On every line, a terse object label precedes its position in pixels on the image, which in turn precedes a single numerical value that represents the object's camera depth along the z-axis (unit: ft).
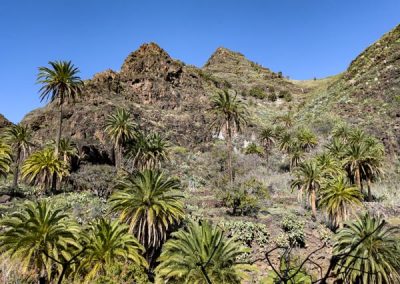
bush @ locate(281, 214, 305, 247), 121.77
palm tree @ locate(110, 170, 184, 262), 101.14
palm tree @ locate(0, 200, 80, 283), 81.20
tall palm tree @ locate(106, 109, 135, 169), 187.01
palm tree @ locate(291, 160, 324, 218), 140.87
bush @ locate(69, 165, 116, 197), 188.24
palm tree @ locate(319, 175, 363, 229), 124.06
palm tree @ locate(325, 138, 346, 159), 181.68
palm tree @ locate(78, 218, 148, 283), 84.38
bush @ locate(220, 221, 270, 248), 120.09
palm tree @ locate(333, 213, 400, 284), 88.43
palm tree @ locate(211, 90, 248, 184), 173.99
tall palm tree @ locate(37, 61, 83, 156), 170.09
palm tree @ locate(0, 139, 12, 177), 145.81
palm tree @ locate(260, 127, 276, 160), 249.75
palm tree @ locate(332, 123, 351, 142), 223.51
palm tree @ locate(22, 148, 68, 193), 157.28
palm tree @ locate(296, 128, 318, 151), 243.81
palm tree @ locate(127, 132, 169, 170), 173.58
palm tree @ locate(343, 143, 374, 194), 163.53
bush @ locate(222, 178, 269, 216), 142.56
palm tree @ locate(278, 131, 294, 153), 241.55
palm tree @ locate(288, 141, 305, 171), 220.90
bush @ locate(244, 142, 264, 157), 263.49
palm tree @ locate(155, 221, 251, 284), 80.38
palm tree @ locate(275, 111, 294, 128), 321.11
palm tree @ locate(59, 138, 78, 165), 186.39
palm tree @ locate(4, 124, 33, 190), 173.68
